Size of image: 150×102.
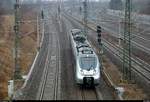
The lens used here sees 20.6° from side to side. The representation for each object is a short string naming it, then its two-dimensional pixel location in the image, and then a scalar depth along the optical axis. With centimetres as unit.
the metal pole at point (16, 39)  4025
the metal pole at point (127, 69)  4218
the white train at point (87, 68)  3828
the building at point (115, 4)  16092
